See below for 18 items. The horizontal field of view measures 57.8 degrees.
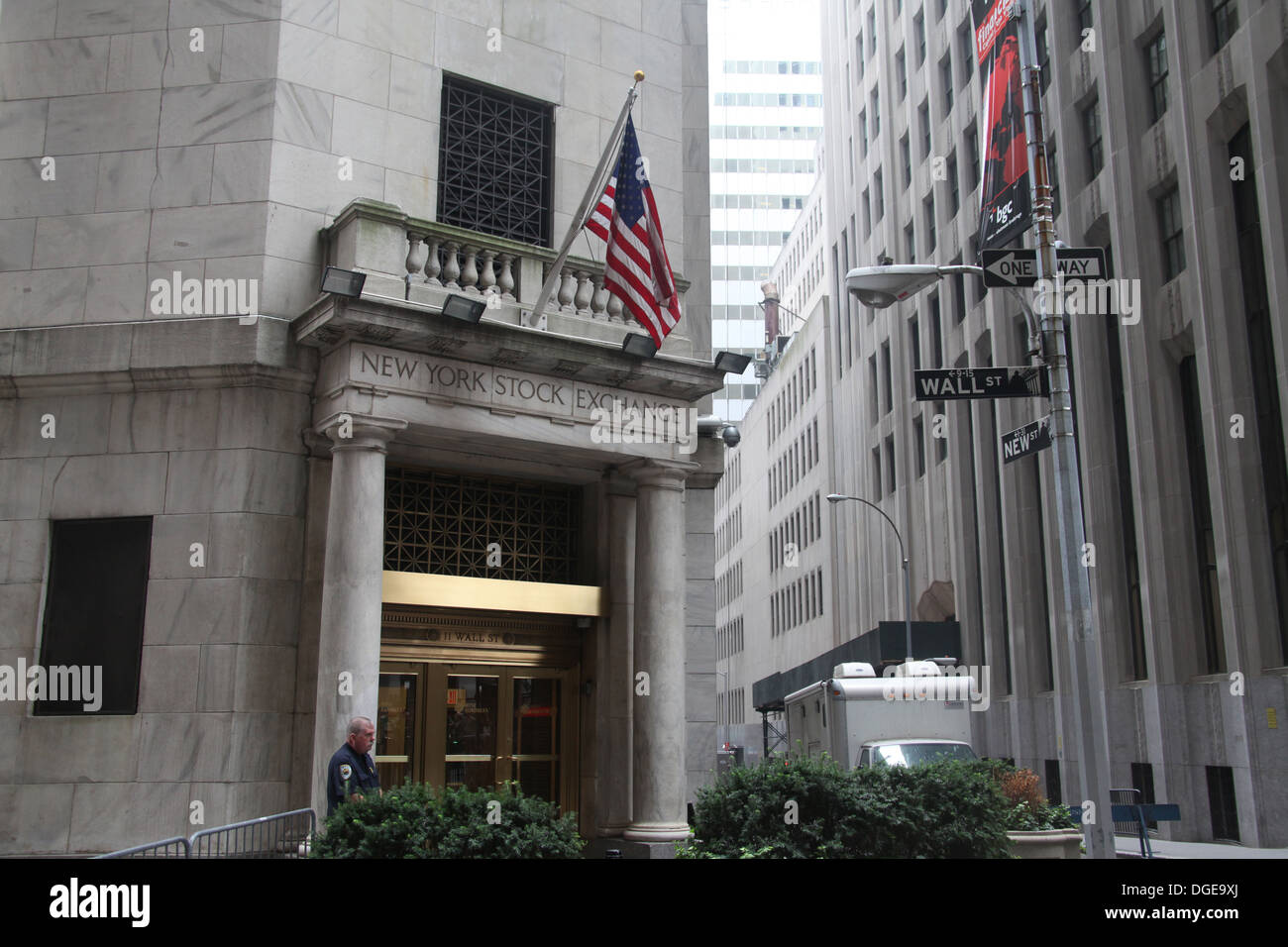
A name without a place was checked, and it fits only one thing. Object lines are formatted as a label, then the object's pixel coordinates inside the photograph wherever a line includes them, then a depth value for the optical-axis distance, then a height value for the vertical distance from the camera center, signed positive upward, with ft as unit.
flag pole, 48.32 +21.62
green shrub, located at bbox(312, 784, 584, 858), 29.09 -2.60
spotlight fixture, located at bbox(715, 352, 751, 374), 53.26 +16.21
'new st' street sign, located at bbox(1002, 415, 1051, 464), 42.32 +10.36
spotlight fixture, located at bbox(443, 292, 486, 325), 44.98 +15.72
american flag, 48.24 +19.76
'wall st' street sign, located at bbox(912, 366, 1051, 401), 43.57 +12.45
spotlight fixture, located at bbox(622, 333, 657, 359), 50.12 +15.97
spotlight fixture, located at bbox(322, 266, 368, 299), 42.88 +16.05
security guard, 36.37 -1.35
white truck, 66.54 +0.27
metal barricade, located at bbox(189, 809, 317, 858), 36.70 -3.71
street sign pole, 36.81 +5.68
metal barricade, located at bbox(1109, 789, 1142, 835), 71.88 -6.31
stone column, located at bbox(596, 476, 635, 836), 51.31 +2.36
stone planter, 44.21 -4.66
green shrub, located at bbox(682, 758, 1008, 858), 34.45 -2.74
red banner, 47.03 +23.67
